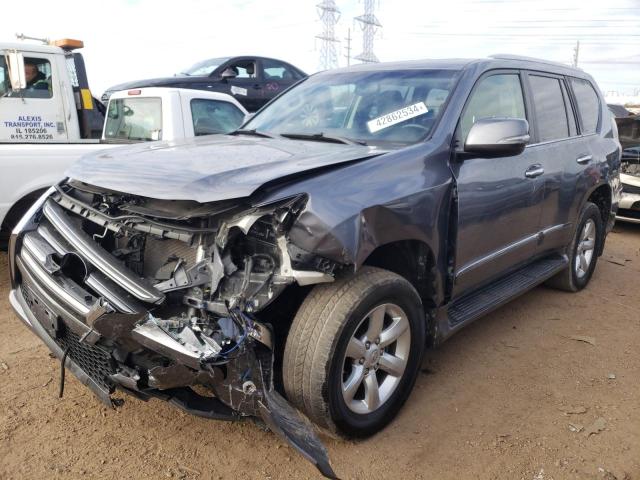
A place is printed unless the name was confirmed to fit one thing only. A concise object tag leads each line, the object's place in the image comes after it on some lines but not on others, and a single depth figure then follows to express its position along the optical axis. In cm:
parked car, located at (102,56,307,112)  984
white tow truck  622
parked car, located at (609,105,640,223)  785
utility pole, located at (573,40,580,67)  5372
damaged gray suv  228
